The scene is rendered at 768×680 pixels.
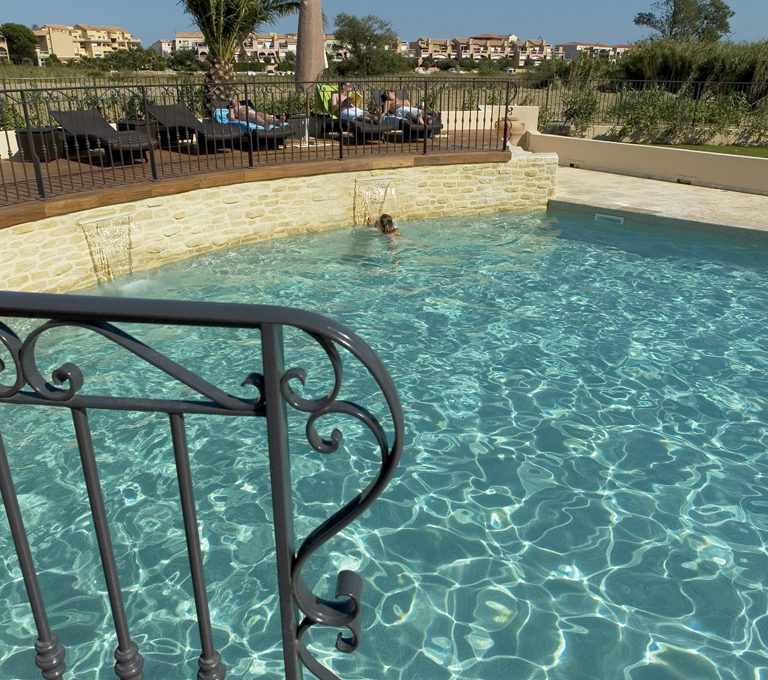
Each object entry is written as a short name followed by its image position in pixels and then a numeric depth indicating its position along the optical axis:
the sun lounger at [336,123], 13.16
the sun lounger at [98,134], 10.37
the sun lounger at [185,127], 11.52
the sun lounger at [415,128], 13.50
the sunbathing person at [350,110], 13.42
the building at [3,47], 95.70
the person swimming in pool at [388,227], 11.63
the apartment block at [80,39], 142.12
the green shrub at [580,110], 19.62
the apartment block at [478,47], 178.75
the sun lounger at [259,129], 11.88
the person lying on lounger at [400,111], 13.70
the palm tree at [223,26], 14.90
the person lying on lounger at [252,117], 12.42
